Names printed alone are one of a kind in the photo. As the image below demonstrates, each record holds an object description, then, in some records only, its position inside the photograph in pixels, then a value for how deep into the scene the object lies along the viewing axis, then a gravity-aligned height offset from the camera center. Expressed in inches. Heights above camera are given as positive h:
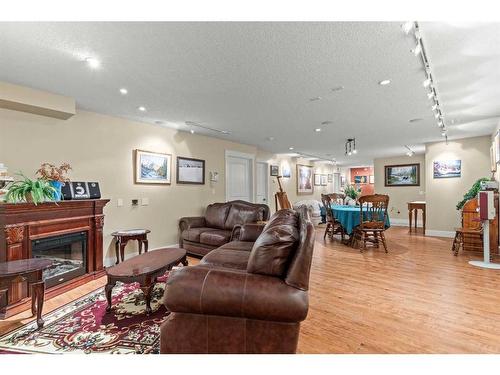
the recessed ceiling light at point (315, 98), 127.6 +46.6
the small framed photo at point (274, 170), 310.8 +24.0
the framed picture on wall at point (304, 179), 358.6 +14.0
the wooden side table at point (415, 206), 263.4 -18.3
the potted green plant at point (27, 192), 102.5 -0.9
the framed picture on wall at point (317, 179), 396.5 +15.7
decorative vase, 117.0 +0.8
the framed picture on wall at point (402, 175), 326.0 +18.9
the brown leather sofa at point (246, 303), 54.9 -24.9
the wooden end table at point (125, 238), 147.9 -29.3
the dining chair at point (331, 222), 216.7 -28.9
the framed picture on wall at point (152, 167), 170.9 +15.7
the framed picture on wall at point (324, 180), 414.3 +15.1
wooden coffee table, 87.4 -29.3
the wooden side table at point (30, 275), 80.1 -28.0
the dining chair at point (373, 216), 178.9 -20.5
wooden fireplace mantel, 97.1 -17.9
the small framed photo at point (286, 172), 332.5 +23.2
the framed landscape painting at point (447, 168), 233.3 +19.2
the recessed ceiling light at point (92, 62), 89.3 +46.3
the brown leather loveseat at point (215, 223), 163.5 -25.1
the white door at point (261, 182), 296.8 +8.6
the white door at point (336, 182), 459.8 +11.9
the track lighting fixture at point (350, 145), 230.5 +44.2
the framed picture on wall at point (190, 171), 198.2 +15.2
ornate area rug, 71.8 -45.2
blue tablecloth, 194.9 -23.1
